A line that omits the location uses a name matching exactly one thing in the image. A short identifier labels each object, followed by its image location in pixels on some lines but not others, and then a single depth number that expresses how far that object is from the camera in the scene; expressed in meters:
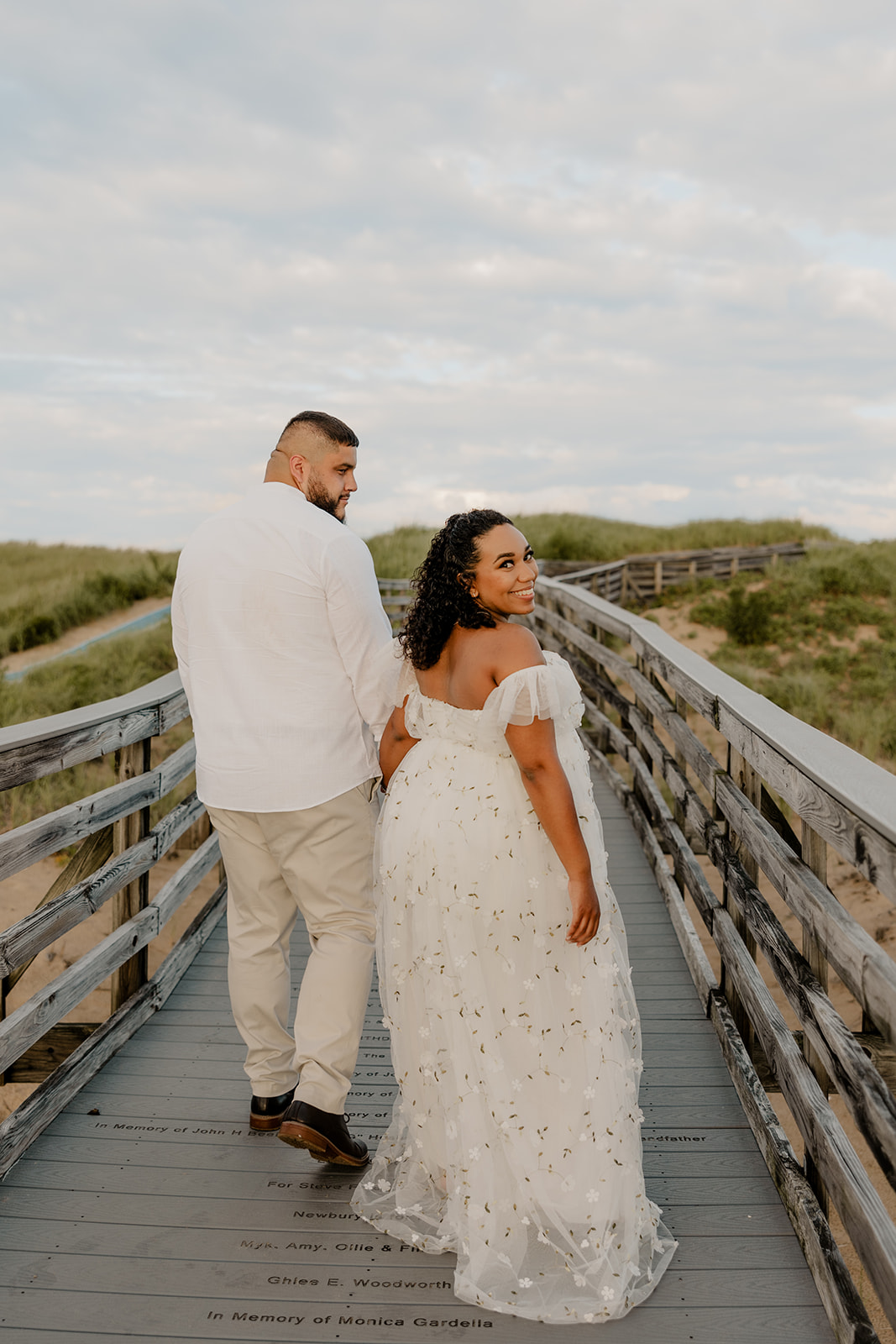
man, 2.86
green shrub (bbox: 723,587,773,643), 24.41
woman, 2.44
